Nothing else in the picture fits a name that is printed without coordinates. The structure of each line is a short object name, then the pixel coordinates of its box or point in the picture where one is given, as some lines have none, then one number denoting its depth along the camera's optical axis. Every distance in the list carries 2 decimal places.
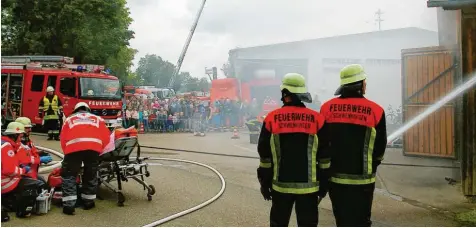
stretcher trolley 5.55
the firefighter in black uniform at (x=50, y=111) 11.50
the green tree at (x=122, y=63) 24.21
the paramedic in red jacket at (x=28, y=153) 5.00
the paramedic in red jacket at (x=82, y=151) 5.15
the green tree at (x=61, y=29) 20.77
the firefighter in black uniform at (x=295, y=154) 3.42
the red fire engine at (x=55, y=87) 13.09
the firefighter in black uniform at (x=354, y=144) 3.52
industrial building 20.66
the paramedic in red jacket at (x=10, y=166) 4.64
